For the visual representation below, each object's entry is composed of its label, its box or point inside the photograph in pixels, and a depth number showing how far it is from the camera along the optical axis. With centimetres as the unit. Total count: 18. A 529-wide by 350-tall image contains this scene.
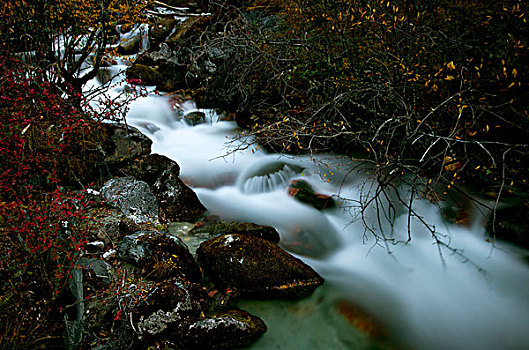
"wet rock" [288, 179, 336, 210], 572
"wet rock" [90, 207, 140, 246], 420
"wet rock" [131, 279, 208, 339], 304
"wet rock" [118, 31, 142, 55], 1308
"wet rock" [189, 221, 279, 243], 475
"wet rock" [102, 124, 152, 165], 591
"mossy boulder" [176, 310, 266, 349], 305
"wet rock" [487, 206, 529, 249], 429
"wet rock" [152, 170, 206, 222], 539
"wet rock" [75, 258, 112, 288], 328
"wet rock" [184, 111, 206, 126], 901
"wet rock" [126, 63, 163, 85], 1046
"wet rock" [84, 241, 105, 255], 392
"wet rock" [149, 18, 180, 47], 1304
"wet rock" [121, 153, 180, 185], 587
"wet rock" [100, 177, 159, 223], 482
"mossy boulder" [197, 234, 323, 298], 378
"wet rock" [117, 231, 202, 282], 367
